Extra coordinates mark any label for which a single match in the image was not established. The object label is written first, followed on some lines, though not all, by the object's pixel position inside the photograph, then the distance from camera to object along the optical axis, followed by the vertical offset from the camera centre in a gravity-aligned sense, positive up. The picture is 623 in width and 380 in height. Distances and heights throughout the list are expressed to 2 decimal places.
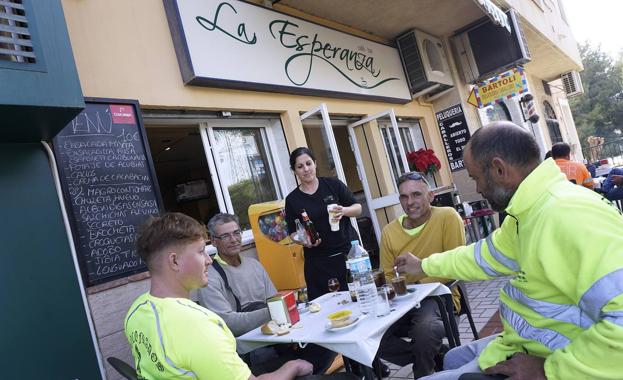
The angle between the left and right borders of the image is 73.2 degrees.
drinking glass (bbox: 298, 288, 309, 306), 2.93 -0.58
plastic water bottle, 2.25 -0.46
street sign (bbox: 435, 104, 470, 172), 8.45 +0.79
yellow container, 4.03 -0.27
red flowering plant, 7.56 +0.35
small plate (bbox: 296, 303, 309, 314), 2.62 -0.60
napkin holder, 2.34 -0.50
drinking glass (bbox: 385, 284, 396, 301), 2.38 -0.58
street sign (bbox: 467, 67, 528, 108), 8.62 +1.47
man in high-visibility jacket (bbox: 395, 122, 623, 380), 1.08 -0.36
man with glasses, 2.60 -0.43
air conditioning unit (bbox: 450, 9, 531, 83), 8.12 +2.23
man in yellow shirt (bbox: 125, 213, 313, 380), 1.49 -0.27
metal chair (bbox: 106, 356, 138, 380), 1.70 -0.45
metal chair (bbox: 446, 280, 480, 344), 2.87 -0.89
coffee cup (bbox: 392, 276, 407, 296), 2.41 -0.56
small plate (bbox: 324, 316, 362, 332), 2.03 -0.59
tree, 32.47 +2.61
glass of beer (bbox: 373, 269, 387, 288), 2.50 -0.51
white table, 1.87 -0.61
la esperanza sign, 4.02 +1.92
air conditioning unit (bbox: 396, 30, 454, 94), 7.64 +2.11
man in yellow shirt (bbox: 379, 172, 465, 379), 2.46 -0.46
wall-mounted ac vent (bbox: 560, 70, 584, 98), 15.92 +2.17
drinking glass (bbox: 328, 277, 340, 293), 2.83 -0.53
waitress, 3.51 -0.09
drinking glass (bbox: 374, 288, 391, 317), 2.13 -0.56
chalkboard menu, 2.98 +0.58
